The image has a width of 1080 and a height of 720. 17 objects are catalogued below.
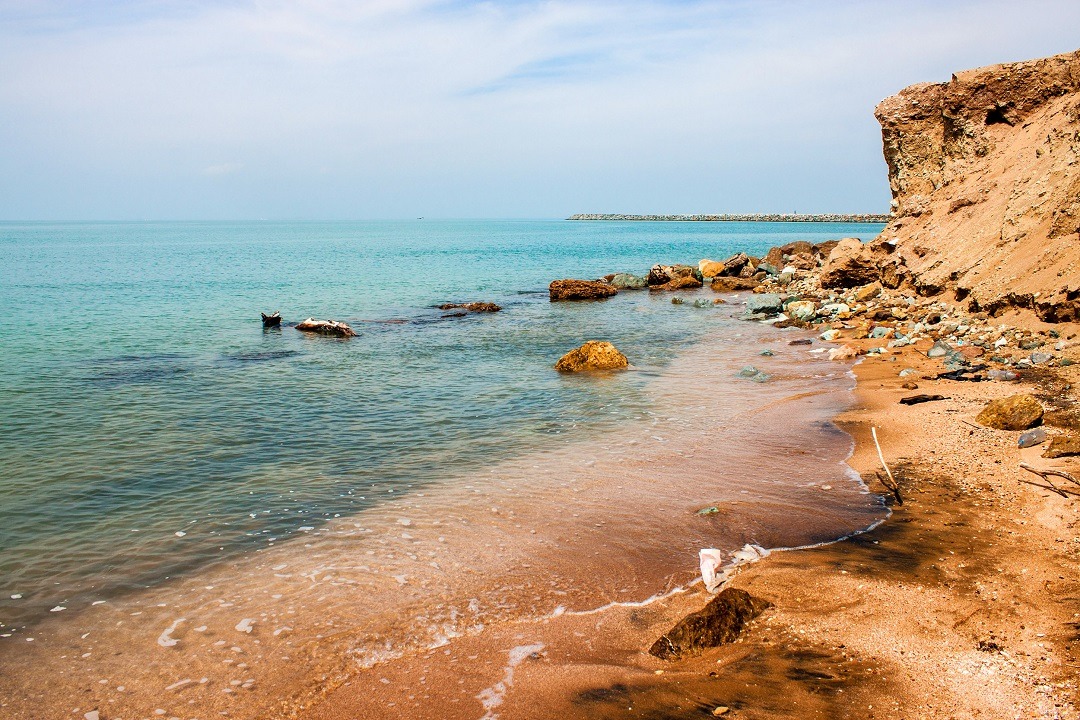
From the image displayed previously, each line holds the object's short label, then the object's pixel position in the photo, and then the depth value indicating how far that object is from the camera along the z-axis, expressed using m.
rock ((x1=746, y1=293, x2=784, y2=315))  26.77
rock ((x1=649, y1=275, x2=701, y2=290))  38.31
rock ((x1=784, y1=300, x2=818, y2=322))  24.23
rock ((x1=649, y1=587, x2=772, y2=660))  5.42
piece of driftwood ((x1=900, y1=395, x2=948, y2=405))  11.95
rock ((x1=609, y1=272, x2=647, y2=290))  40.09
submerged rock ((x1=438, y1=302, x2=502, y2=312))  30.39
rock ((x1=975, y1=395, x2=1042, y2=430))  9.55
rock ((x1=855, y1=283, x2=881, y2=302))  24.14
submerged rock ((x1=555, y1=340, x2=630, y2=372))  17.58
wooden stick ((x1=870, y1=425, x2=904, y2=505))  8.22
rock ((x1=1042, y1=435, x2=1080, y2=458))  8.22
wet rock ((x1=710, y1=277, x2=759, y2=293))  37.12
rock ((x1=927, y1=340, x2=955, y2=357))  15.11
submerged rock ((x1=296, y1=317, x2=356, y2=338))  23.44
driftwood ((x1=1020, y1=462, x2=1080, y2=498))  7.40
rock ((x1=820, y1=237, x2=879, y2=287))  26.75
